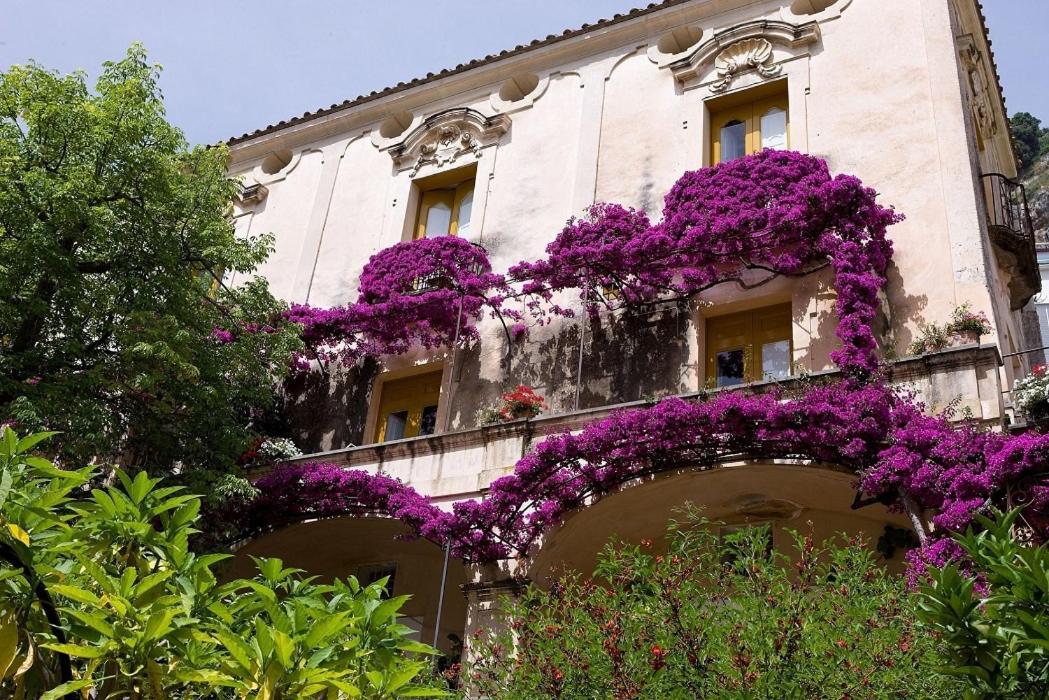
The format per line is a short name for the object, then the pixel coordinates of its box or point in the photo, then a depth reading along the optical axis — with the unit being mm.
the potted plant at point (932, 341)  13859
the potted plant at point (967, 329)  13680
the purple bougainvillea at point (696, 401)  11391
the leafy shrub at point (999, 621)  5547
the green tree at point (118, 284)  13680
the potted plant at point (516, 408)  15367
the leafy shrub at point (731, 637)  7566
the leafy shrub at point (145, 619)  5465
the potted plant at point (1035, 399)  12188
